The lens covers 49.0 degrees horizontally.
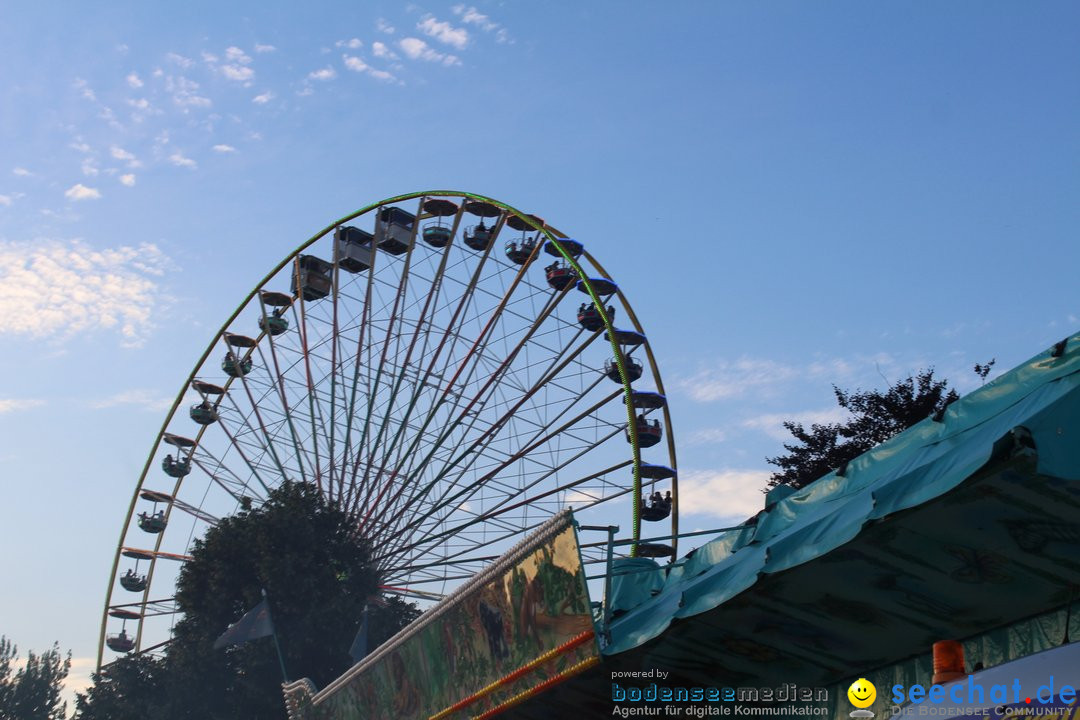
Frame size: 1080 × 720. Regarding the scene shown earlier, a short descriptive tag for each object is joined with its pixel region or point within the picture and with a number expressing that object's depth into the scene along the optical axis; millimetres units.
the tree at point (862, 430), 32031
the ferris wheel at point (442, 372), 29859
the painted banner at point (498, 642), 13750
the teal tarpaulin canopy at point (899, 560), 7898
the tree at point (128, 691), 40719
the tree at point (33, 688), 63688
